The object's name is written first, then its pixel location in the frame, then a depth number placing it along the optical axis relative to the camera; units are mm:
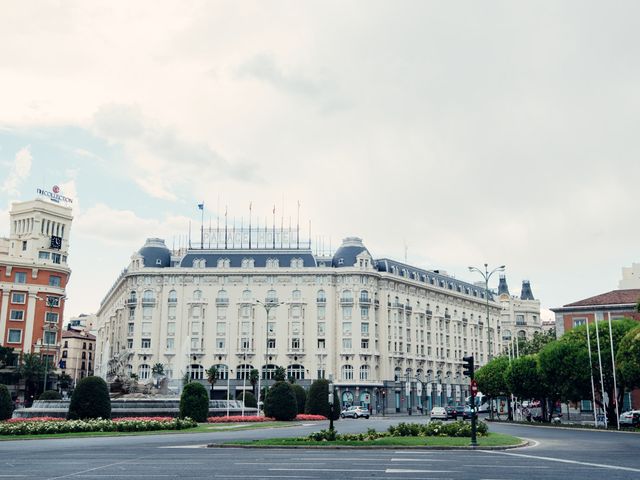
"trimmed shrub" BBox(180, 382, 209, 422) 48375
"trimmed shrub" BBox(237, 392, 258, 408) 73500
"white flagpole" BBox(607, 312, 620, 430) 49275
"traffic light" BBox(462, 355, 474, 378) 30250
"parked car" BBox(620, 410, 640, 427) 54559
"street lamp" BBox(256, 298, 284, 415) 110250
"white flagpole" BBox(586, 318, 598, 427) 51838
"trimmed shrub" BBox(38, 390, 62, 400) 64756
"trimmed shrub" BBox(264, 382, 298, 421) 55375
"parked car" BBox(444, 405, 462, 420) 65900
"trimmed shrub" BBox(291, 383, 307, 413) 66438
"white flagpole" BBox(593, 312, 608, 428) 49656
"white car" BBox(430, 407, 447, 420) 65062
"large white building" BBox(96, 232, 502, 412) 111375
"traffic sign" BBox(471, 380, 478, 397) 29600
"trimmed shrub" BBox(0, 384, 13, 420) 43853
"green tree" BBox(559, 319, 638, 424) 53219
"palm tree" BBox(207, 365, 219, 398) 102875
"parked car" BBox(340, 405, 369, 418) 74250
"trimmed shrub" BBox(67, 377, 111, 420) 43000
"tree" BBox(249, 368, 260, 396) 106750
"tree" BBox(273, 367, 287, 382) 104500
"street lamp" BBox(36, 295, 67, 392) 104938
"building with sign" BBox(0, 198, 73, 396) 105250
